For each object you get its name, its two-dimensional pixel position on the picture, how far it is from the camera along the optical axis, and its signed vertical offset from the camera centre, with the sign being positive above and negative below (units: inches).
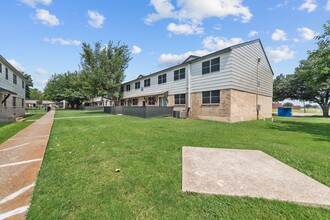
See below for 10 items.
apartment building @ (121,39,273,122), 512.1 +79.7
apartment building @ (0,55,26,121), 573.4 +68.4
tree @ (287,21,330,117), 453.4 +126.0
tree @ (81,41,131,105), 984.9 +227.8
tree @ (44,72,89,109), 1663.4 +161.3
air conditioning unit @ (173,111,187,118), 638.5 -27.7
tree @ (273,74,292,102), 1161.7 +143.0
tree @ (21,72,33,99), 2044.8 +335.5
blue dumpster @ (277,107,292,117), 1023.3 -28.4
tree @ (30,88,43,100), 3629.9 +238.7
